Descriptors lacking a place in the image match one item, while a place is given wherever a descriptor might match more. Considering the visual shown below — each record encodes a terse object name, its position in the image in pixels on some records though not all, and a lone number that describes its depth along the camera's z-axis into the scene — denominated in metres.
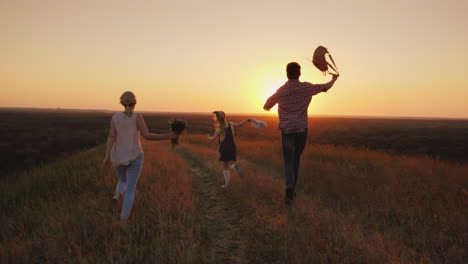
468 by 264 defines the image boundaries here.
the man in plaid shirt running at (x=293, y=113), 4.55
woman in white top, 3.77
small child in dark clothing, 6.76
